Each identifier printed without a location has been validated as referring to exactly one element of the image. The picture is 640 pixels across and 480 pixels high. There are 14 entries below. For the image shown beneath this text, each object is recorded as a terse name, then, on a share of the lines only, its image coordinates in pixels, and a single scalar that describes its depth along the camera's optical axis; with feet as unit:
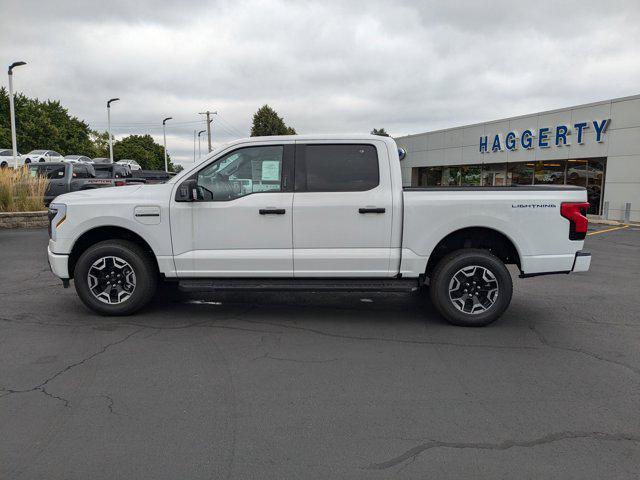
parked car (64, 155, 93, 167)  132.05
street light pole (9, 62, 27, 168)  77.41
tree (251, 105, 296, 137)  256.93
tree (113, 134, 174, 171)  323.16
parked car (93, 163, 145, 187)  74.54
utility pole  229.23
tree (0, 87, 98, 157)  176.14
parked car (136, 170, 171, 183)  86.94
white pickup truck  18.28
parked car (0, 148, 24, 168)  101.71
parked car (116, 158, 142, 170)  156.04
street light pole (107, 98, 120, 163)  124.88
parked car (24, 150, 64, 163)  116.88
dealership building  71.61
